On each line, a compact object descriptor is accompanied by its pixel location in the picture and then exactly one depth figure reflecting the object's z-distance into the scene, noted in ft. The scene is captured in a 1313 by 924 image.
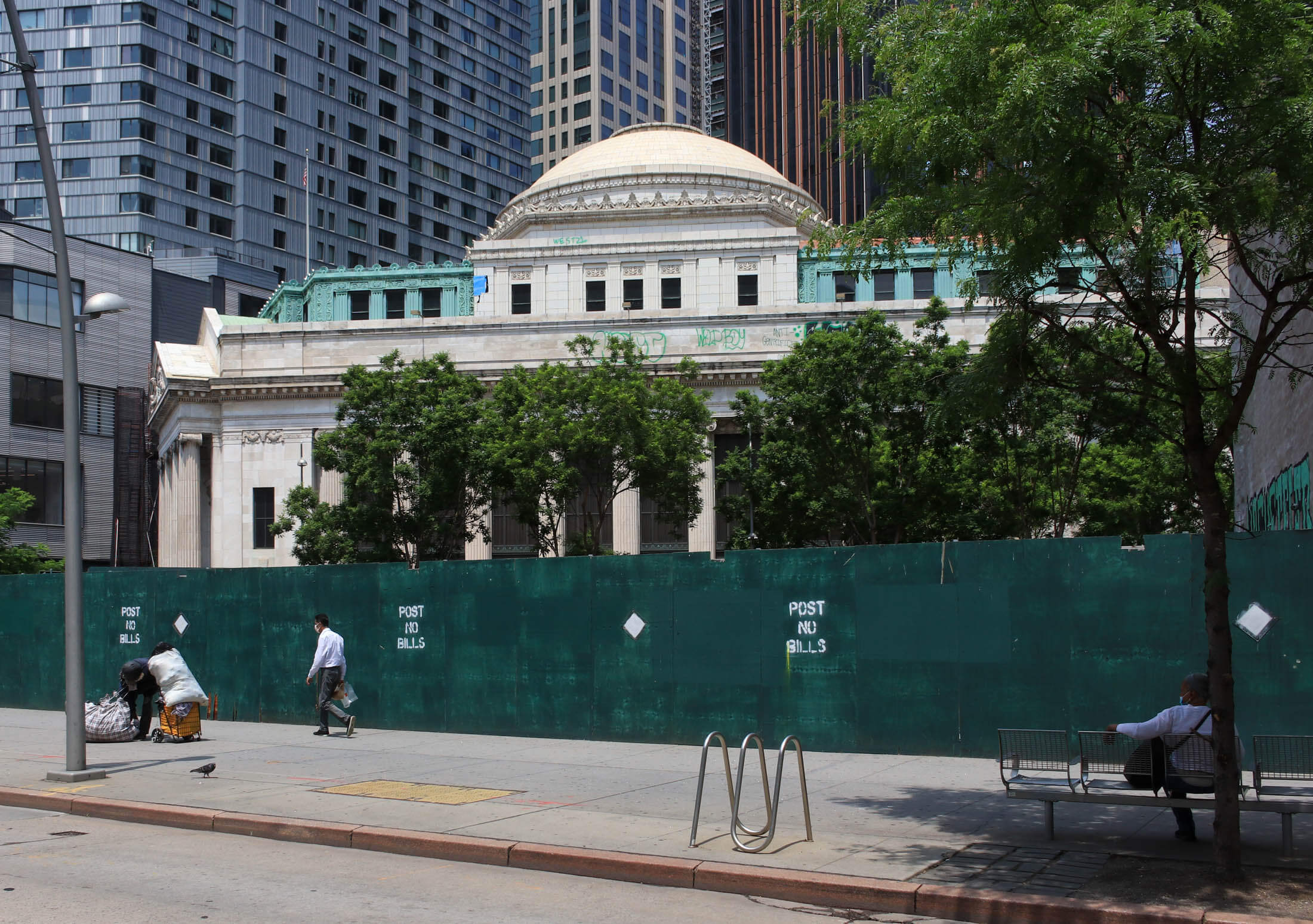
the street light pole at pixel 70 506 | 46.03
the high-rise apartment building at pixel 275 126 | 305.53
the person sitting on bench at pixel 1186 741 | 31.99
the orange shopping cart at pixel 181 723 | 57.72
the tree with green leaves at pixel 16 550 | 146.92
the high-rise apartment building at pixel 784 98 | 377.71
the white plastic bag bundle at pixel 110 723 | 58.65
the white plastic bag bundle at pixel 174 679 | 57.93
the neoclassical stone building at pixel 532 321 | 189.67
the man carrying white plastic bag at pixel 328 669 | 58.29
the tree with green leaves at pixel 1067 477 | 108.53
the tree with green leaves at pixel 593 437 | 141.18
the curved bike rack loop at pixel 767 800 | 31.04
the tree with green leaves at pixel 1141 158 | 28.35
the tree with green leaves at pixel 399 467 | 142.92
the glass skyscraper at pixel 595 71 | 465.06
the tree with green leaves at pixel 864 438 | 124.16
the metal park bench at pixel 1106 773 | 30.71
